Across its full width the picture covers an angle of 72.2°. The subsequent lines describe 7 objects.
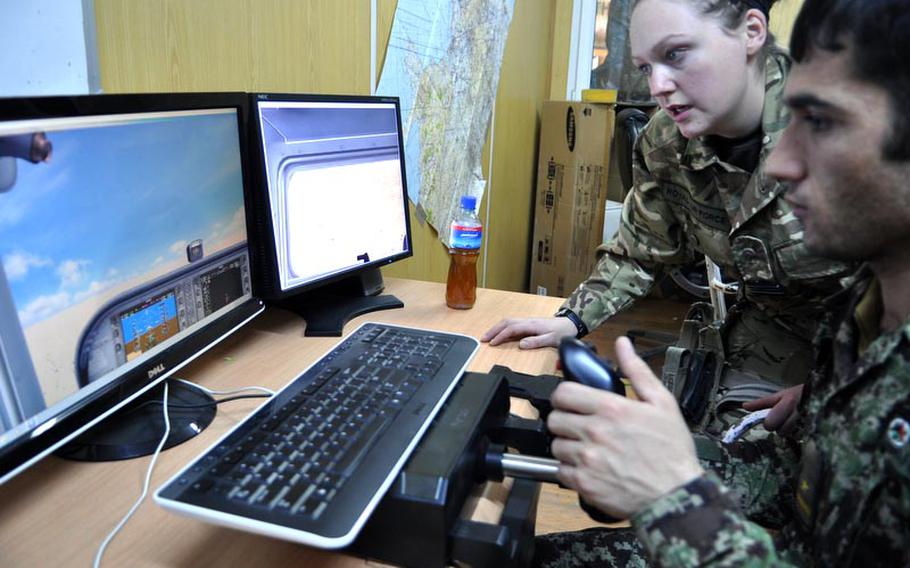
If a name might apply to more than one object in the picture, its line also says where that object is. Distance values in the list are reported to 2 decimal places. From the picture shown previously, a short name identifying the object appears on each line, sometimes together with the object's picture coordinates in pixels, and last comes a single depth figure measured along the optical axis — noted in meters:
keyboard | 0.53
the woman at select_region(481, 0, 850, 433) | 1.17
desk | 0.57
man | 0.56
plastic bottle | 1.31
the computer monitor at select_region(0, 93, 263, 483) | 0.58
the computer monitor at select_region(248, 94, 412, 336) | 0.99
